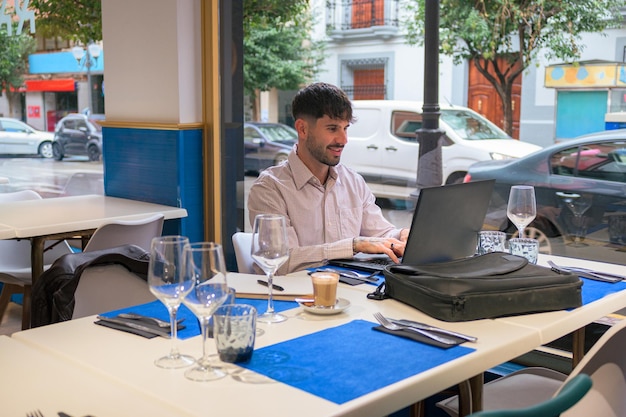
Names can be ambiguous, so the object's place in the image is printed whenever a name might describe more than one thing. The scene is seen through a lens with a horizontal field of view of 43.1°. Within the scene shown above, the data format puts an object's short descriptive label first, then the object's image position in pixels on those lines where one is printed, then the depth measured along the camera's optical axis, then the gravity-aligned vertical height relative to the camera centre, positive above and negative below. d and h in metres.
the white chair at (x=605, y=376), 1.68 -0.61
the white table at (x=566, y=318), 2.15 -0.60
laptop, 2.40 -0.37
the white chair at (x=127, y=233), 3.61 -0.61
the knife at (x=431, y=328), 1.99 -0.58
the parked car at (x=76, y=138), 5.54 -0.24
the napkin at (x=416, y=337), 1.93 -0.58
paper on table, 2.39 -0.57
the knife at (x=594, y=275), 2.72 -0.59
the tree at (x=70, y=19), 5.51 +0.59
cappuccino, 2.21 -0.51
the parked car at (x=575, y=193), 3.71 -0.43
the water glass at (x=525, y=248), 2.79 -0.50
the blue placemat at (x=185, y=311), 2.06 -0.58
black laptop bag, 2.17 -0.52
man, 3.27 -0.32
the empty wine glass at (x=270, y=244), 2.12 -0.37
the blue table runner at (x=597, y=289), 2.48 -0.60
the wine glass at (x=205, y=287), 1.71 -0.39
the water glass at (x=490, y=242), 2.81 -0.48
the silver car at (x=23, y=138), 5.63 -0.24
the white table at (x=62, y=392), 1.56 -0.59
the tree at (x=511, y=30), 3.76 +0.36
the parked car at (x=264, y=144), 4.99 -0.25
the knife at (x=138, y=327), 2.02 -0.57
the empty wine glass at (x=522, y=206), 2.96 -0.38
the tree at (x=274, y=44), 4.83 +0.37
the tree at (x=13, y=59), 5.61 +0.32
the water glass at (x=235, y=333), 1.78 -0.51
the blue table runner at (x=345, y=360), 1.67 -0.58
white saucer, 2.19 -0.56
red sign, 5.63 -0.06
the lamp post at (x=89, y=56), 5.44 +0.33
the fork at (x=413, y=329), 1.96 -0.58
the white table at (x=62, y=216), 3.87 -0.59
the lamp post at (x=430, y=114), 4.14 -0.05
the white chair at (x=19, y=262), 4.18 -0.89
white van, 4.08 -0.20
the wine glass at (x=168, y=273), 1.70 -0.36
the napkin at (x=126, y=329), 2.01 -0.58
